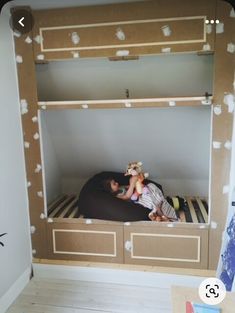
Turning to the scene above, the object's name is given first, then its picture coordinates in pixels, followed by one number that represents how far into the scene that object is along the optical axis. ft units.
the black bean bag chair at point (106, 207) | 7.76
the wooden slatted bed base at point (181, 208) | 8.16
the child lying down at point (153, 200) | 7.94
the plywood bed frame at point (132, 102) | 6.46
